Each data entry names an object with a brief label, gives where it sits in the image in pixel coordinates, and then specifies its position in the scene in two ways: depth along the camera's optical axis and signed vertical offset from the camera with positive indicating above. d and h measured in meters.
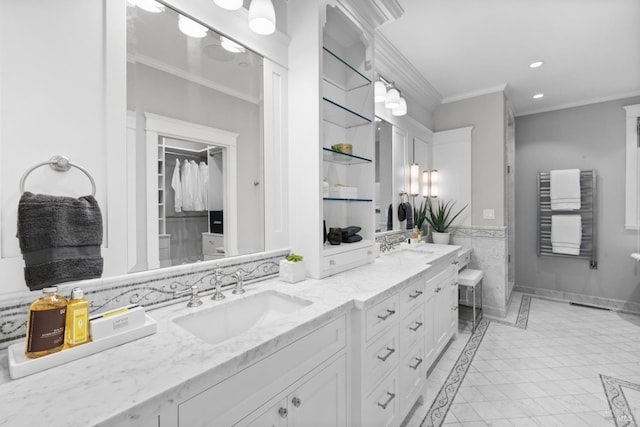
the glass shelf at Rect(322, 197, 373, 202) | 1.68 +0.08
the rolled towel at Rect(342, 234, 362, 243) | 1.83 -0.17
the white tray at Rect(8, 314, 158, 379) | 0.69 -0.38
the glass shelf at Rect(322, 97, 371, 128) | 1.91 +0.68
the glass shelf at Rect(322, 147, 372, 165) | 1.86 +0.37
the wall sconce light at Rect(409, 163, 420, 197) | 3.16 +0.38
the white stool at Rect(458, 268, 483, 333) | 2.88 -0.75
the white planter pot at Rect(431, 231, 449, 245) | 3.31 -0.31
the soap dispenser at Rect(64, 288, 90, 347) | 0.79 -0.30
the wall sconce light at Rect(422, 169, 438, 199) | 3.50 +0.35
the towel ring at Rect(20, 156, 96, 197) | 0.85 +0.15
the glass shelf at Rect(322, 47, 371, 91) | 1.93 +0.98
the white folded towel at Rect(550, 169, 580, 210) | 3.60 +0.29
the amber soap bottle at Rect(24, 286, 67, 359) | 0.74 -0.30
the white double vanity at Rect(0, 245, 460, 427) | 0.62 -0.43
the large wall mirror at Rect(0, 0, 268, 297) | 0.85 +0.34
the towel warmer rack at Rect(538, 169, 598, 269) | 3.63 -0.03
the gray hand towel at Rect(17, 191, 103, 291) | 0.81 -0.08
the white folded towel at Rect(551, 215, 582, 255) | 3.63 -0.30
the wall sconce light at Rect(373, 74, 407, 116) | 2.31 +0.95
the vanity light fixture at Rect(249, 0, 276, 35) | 1.26 +0.89
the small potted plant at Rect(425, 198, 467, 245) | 3.34 -0.08
